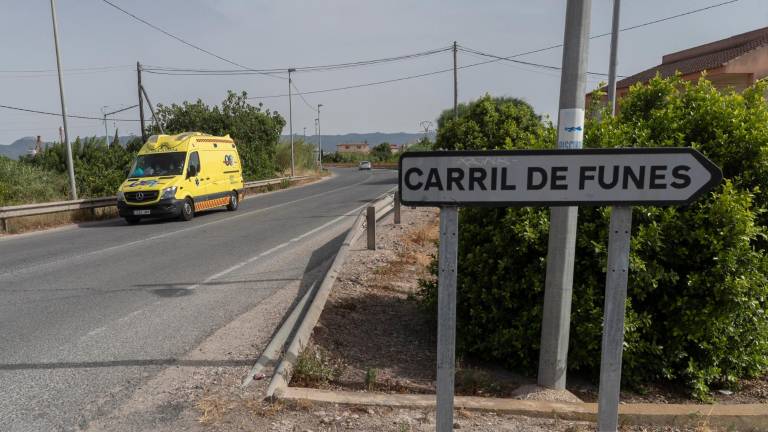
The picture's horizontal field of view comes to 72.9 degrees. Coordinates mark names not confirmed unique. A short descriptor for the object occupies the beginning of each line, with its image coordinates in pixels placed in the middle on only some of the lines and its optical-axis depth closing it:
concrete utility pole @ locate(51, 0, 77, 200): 15.83
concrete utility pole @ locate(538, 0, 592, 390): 3.45
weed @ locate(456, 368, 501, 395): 3.86
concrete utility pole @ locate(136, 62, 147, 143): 28.36
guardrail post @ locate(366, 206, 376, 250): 9.09
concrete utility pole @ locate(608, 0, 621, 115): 14.16
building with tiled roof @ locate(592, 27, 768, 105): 23.28
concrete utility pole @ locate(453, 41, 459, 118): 36.02
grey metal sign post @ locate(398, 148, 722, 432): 2.28
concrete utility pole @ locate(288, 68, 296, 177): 41.66
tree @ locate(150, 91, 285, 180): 32.53
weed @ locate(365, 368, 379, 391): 3.79
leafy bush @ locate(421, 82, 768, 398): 3.68
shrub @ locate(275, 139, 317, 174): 48.38
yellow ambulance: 14.41
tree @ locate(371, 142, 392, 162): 113.56
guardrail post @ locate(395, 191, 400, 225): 12.76
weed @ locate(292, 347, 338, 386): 3.84
